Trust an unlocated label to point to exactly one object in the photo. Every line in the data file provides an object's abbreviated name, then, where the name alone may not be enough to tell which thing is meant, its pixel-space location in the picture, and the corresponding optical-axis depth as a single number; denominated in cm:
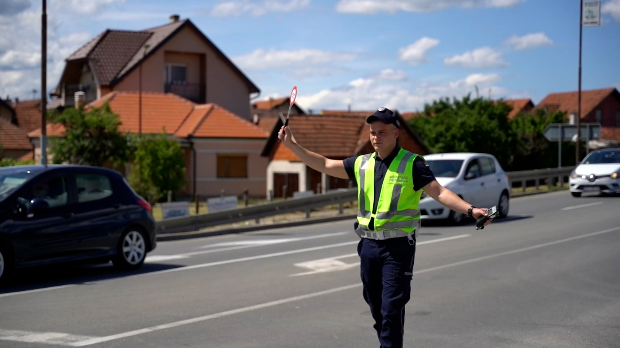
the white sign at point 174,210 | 1948
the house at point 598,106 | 6712
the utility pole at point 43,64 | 2183
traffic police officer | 535
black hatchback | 1054
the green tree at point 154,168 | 3466
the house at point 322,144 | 3491
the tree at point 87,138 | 3253
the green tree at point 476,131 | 3875
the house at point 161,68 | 4931
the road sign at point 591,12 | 3388
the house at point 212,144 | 4084
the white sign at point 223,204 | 2095
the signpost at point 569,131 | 3369
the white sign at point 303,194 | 2362
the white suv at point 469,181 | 1853
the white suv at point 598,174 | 2422
